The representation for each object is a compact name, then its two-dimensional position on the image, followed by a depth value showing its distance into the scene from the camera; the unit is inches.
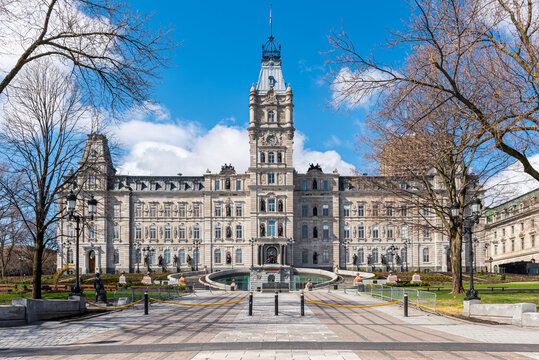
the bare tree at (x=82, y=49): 617.9
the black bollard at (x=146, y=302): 911.8
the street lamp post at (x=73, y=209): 932.0
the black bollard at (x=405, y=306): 877.2
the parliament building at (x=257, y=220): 3019.2
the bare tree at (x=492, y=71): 595.8
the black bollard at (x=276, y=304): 880.3
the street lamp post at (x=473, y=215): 842.2
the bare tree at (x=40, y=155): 1054.4
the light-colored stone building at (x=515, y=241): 2736.2
